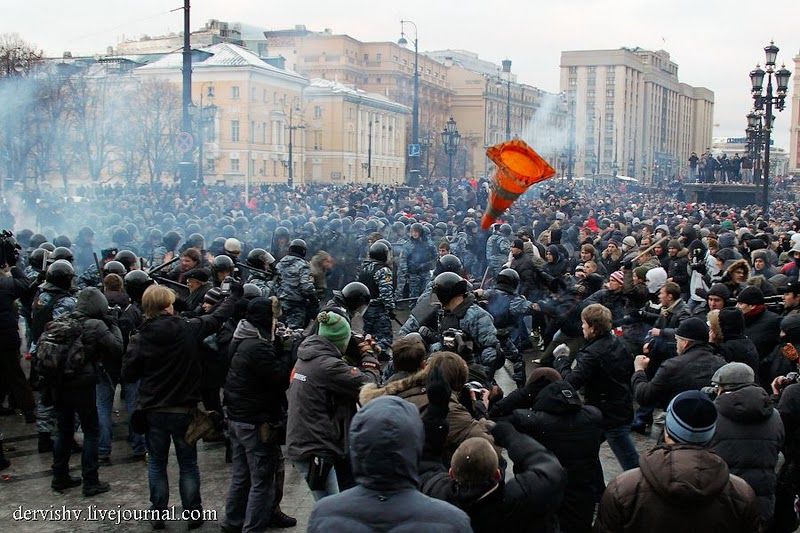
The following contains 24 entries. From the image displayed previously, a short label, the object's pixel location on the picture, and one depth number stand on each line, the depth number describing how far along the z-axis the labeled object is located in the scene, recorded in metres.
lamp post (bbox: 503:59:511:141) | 93.82
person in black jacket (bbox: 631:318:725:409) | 5.67
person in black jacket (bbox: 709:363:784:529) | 4.53
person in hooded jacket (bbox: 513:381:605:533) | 4.47
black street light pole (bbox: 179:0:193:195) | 18.55
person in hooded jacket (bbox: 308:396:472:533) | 2.72
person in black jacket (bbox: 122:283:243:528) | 5.83
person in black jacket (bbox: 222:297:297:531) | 5.48
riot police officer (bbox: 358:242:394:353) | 9.37
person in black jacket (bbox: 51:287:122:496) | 6.41
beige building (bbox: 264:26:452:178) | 59.62
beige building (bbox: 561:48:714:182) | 123.44
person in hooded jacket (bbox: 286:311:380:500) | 5.05
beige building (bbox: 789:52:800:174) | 98.50
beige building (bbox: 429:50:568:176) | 73.96
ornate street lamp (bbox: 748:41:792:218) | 20.95
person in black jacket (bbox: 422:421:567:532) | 3.32
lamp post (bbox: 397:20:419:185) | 33.25
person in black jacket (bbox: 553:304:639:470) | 5.86
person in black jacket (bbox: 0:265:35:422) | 7.95
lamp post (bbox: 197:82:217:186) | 25.48
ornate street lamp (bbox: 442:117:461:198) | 34.34
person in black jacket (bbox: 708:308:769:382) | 6.32
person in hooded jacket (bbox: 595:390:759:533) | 3.26
